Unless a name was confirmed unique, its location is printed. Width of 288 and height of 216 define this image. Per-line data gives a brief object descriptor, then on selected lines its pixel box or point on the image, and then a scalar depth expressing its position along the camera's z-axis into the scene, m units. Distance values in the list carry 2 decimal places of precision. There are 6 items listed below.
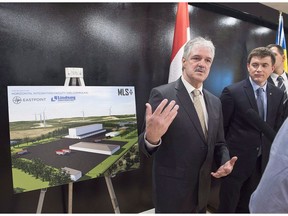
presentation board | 1.47
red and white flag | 2.19
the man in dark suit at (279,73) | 2.42
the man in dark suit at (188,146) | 1.25
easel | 1.77
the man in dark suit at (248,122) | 1.82
